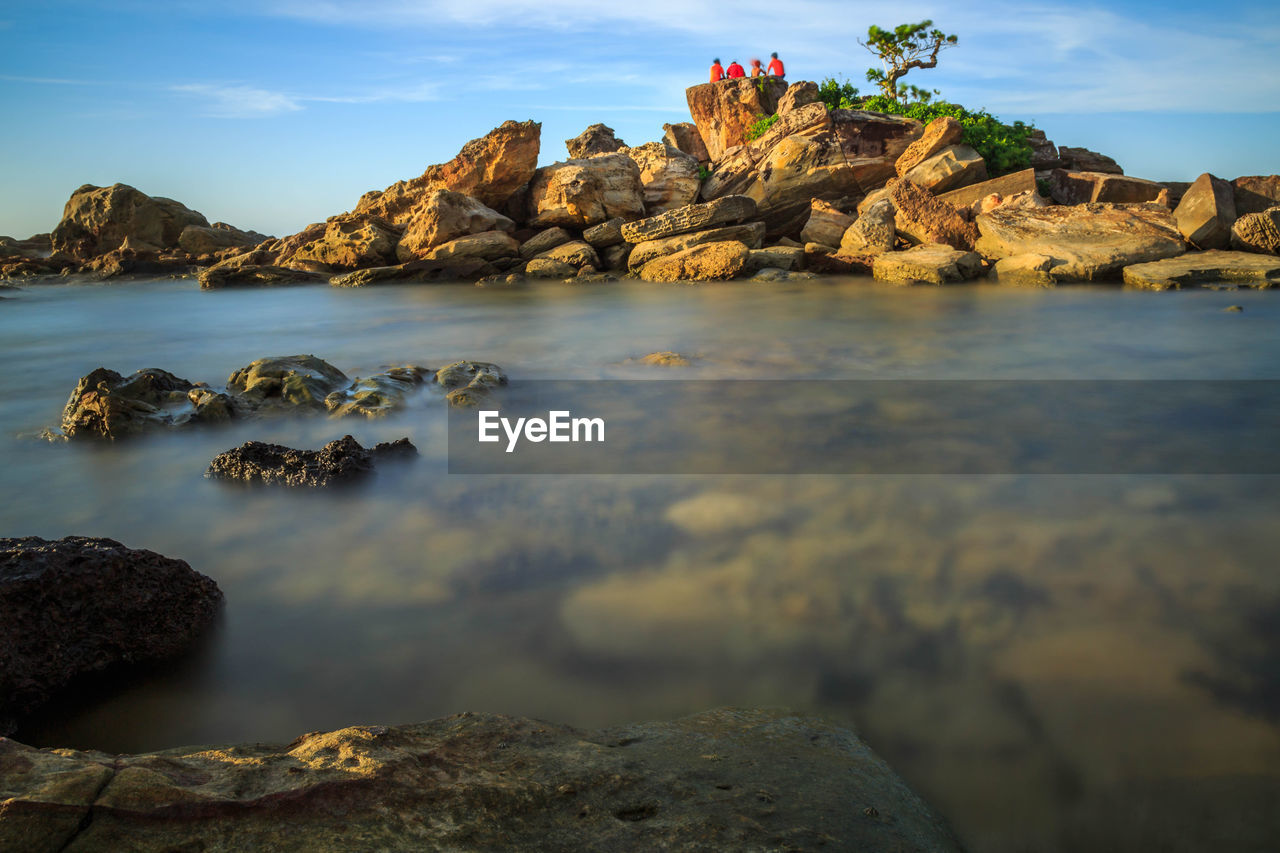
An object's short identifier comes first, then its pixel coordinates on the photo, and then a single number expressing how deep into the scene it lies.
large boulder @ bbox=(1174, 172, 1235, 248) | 13.92
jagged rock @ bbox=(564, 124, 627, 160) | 29.05
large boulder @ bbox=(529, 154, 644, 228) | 18.33
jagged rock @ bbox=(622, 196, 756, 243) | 17.05
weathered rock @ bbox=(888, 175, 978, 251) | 15.79
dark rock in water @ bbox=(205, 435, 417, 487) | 4.23
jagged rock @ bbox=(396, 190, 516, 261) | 18.33
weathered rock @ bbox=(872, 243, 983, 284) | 14.23
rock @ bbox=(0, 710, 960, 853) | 1.34
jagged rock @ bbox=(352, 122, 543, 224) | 19.47
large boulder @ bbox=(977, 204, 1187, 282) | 13.86
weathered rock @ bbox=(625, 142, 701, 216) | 20.25
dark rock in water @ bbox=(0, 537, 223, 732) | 2.34
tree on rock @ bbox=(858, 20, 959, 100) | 29.05
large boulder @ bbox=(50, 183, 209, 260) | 26.48
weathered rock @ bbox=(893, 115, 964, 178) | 18.62
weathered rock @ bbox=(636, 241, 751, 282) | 15.86
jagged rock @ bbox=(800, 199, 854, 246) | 17.44
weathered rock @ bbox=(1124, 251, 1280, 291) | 12.85
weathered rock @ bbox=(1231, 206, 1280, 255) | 13.64
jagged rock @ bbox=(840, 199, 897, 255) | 15.91
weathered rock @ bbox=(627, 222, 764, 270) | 17.00
